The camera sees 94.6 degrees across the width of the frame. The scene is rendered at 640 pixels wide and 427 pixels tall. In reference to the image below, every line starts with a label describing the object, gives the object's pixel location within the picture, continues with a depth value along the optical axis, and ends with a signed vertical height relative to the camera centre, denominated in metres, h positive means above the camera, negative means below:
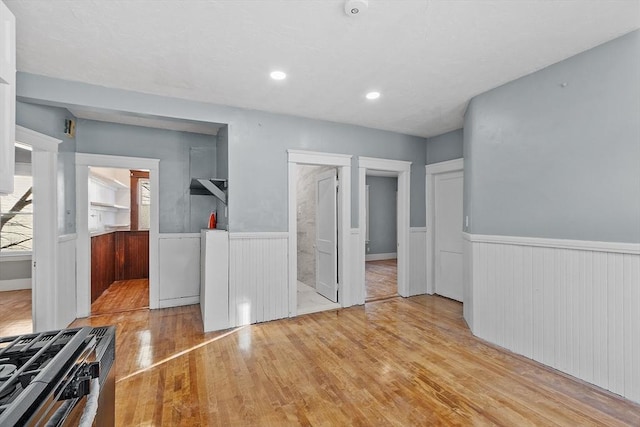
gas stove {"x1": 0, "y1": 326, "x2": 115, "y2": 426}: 0.70 -0.46
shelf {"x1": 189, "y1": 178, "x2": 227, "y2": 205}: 3.64 +0.37
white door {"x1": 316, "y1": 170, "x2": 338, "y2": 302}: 4.45 -0.35
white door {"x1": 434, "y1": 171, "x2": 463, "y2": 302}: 4.60 -0.34
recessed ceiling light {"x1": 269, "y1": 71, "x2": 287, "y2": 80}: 2.74 +1.31
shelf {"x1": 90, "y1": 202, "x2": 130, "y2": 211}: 6.73 +0.24
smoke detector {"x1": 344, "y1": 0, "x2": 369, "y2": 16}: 1.80 +1.29
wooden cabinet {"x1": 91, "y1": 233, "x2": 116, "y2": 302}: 4.33 -0.79
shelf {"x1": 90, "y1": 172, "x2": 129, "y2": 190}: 6.30 +0.82
